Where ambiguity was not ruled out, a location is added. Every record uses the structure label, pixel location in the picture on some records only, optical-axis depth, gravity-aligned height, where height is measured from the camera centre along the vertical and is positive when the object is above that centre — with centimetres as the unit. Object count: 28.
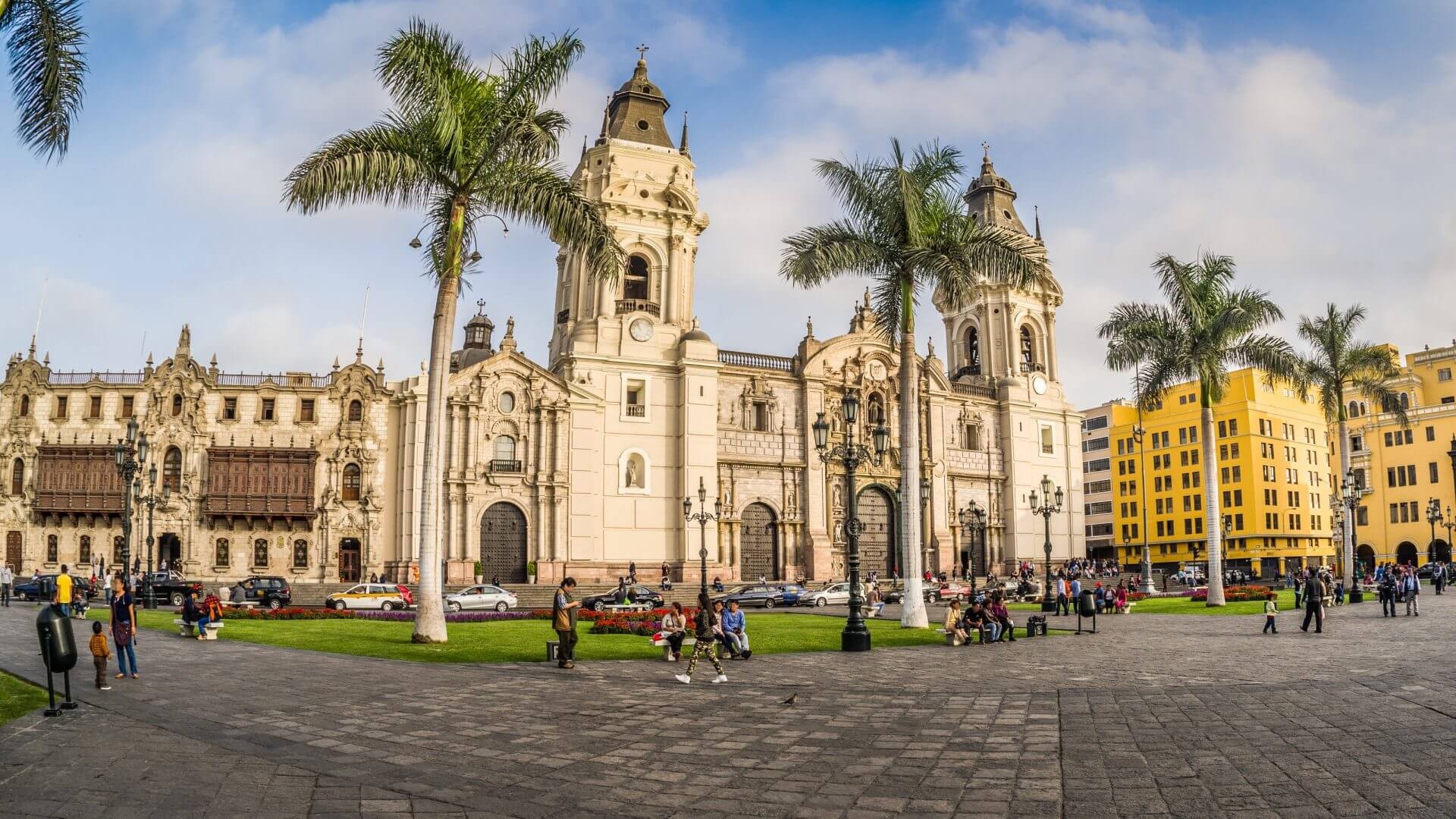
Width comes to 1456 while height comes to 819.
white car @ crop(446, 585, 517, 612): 3678 -259
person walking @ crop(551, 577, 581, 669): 1733 -163
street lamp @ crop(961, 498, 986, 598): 5975 -16
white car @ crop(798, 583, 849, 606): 4234 -309
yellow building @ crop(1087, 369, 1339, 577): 8106 +287
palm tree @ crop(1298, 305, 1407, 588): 4453 +652
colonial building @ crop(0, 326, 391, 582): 4659 +285
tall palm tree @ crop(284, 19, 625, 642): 2133 +767
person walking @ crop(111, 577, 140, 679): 1502 -128
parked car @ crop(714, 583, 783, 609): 4203 -301
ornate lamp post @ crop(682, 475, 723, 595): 4295 +44
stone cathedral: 4694 +376
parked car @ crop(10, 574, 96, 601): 3990 -220
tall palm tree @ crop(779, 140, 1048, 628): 2791 +742
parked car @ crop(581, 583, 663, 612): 3406 -256
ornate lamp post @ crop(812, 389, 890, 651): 2086 +12
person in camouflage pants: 1545 -177
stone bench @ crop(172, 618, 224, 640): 2262 -219
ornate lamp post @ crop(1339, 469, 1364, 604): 3844 +51
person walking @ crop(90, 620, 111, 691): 1392 -161
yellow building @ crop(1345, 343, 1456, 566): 7669 +376
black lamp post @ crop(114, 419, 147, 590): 2972 +204
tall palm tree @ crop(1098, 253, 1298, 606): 3609 +628
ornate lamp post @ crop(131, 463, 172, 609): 3482 +139
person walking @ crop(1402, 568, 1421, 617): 2953 -215
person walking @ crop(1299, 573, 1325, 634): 2406 -196
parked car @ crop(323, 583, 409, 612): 3631 -247
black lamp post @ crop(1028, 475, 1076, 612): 3528 +36
